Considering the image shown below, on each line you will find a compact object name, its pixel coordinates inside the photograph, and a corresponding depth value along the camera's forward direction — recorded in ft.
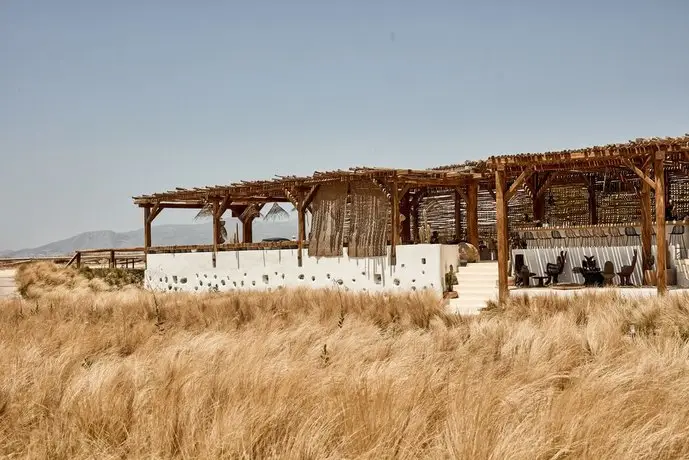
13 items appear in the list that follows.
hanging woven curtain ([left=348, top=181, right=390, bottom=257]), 60.08
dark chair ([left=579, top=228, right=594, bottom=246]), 54.13
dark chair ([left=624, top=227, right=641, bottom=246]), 53.06
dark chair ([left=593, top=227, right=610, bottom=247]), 53.67
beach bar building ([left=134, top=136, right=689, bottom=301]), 49.60
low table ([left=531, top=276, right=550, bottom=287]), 52.73
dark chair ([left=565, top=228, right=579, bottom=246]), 54.60
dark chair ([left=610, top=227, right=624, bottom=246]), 53.36
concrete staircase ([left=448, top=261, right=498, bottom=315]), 48.11
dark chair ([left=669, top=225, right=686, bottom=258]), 50.96
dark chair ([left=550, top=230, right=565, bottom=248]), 55.26
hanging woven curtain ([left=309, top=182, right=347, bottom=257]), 62.54
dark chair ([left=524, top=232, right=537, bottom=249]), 57.06
